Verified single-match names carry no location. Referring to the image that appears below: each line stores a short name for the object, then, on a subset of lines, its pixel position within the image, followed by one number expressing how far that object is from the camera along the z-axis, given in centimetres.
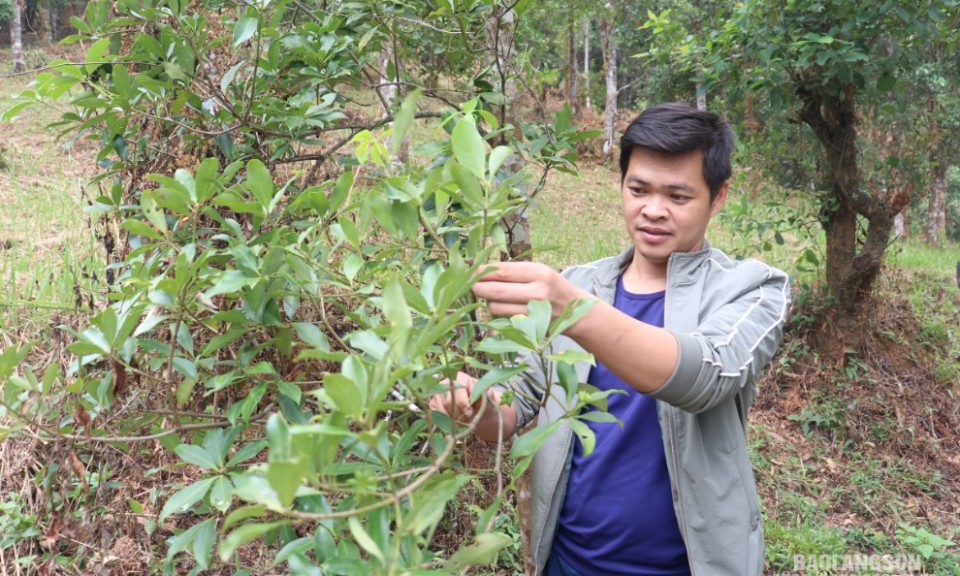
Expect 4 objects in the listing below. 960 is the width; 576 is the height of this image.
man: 144
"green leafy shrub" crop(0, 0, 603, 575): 65
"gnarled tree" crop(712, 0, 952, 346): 404
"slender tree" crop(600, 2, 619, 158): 1383
